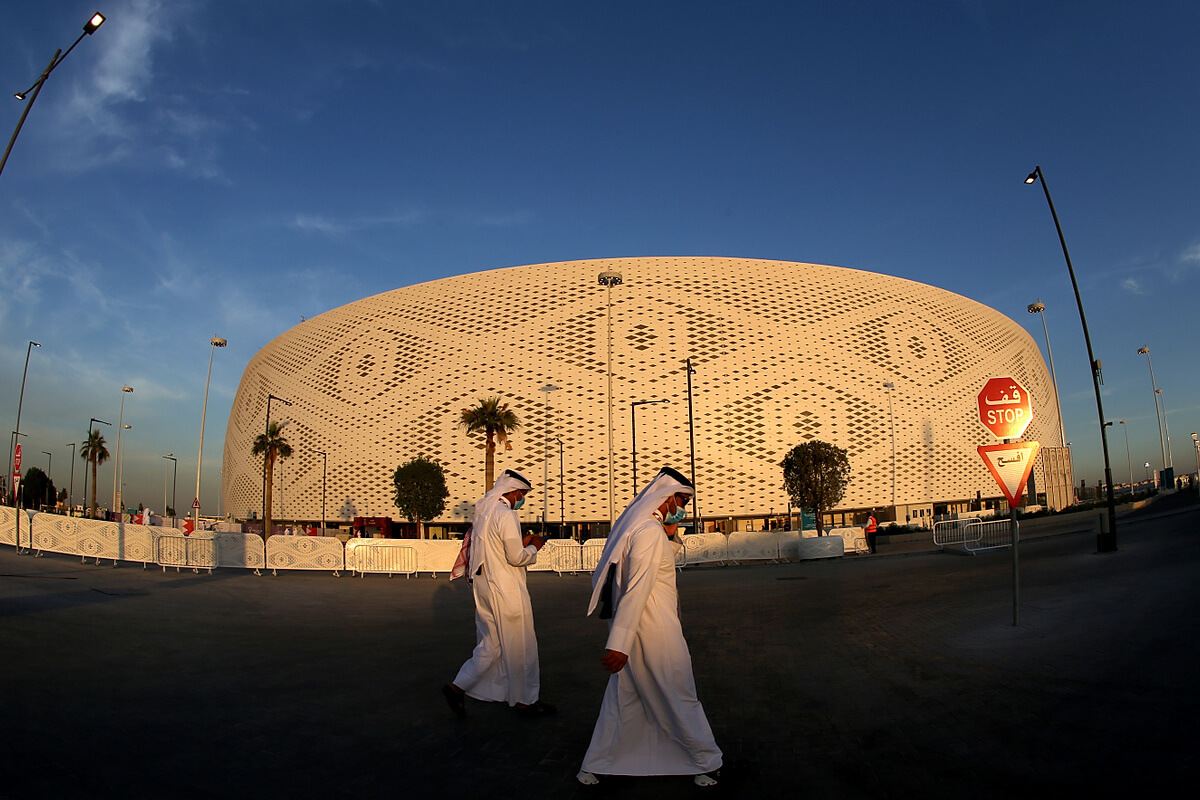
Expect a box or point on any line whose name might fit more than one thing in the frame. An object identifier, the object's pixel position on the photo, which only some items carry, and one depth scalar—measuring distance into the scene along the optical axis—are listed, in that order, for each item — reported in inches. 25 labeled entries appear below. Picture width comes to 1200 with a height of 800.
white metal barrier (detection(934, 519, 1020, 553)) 747.4
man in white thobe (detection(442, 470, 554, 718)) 176.1
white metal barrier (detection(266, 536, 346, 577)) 589.0
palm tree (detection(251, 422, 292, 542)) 1555.0
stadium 1855.3
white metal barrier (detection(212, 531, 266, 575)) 586.2
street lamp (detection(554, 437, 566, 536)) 1806.1
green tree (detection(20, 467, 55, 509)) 2421.3
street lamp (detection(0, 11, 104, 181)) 319.0
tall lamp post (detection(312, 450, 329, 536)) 2121.1
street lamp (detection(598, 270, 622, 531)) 1035.9
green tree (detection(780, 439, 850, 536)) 1106.7
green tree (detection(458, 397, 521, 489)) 1419.8
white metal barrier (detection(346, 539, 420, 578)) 593.0
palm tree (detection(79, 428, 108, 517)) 2362.2
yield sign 241.1
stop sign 246.2
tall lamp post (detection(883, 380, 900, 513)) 1950.2
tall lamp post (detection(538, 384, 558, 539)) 1854.1
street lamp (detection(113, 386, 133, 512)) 2124.8
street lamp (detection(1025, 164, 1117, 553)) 434.0
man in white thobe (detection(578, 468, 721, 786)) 125.3
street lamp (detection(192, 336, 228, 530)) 1488.7
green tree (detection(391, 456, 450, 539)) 1590.8
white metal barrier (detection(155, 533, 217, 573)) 577.0
